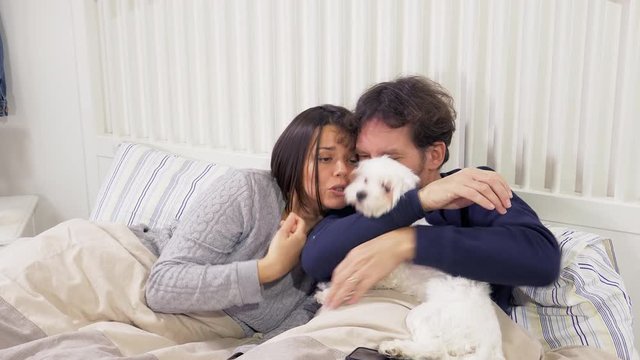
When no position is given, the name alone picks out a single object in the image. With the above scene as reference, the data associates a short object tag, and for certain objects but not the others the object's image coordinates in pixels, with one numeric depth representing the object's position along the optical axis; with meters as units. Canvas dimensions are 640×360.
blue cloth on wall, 2.68
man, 1.34
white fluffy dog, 1.25
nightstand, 2.36
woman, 1.50
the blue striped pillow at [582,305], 1.45
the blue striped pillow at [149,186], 2.04
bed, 1.34
